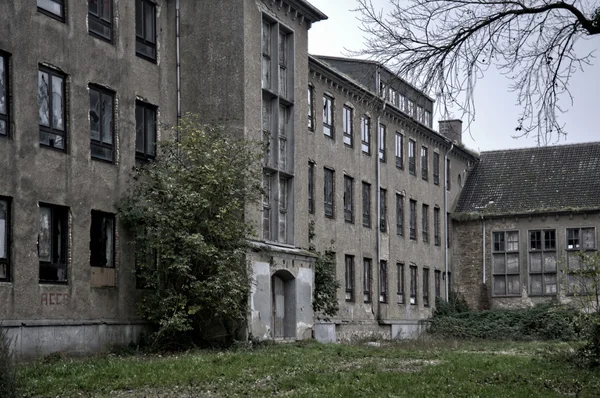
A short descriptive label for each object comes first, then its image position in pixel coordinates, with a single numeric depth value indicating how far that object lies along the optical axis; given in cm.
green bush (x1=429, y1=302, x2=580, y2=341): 4556
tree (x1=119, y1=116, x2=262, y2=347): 2545
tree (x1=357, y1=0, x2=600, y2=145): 1366
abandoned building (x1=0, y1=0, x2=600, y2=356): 2284
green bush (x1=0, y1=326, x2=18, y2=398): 1408
